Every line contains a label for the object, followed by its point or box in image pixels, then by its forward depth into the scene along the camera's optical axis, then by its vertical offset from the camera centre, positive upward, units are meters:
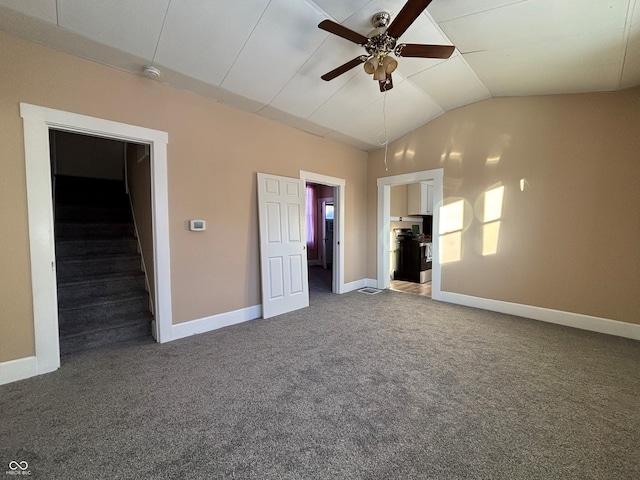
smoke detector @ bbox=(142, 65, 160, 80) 2.46 +1.54
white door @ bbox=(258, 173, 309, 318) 3.60 -0.20
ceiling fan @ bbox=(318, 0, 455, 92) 2.05 +1.54
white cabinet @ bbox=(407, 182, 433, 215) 6.11 +0.73
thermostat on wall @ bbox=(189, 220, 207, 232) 2.99 +0.08
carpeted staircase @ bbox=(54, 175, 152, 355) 2.82 -0.53
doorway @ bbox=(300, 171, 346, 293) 7.33 -0.10
